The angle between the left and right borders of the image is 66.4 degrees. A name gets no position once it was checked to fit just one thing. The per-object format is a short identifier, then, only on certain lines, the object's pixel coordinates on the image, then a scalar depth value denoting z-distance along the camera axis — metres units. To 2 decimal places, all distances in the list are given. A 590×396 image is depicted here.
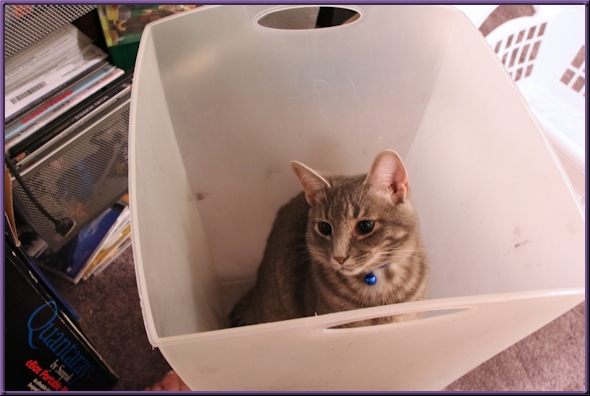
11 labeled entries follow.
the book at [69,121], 0.90
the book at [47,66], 0.91
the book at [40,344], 0.75
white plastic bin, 0.57
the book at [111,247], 1.21
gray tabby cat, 0.74
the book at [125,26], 0.97
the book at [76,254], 1.18
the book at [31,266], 0.69
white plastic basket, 1.12
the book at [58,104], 0.90
